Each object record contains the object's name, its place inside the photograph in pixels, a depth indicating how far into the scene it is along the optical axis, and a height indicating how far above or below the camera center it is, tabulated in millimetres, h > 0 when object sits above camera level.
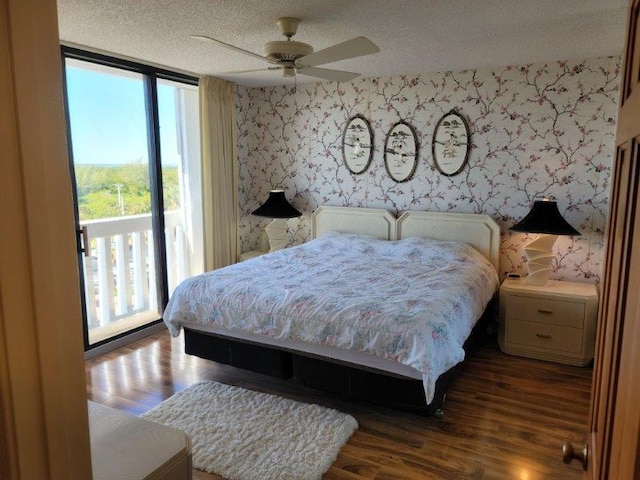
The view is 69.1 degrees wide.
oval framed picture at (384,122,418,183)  4551 +200
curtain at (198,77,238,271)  4664 +19
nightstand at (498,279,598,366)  3506 -1143
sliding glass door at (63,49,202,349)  3752 -119
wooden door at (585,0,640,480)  595 -235
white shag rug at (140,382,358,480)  2342 -1463
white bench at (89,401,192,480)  1113 -710
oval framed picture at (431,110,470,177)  4301 +266
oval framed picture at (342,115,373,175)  4750 +283
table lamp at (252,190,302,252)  4812 -412
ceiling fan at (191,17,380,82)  2580 +690
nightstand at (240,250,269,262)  5129 -911
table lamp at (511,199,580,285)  3615 -454
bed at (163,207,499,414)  2605 -871
